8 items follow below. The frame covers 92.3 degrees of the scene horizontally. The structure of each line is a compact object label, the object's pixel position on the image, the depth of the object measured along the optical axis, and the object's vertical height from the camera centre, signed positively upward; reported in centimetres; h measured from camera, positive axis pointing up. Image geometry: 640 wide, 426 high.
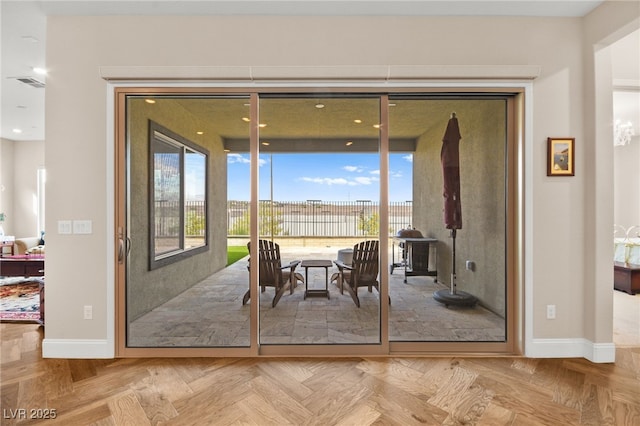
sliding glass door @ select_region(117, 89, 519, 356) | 282 -12
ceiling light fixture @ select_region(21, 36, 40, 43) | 301 +172
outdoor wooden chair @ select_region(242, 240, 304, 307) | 295 -61
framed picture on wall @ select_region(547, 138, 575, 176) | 269 +49
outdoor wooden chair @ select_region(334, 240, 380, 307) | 298 -59
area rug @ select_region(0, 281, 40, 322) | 370 -122
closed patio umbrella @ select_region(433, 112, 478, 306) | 358 +36
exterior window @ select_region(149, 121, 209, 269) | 366 +18
